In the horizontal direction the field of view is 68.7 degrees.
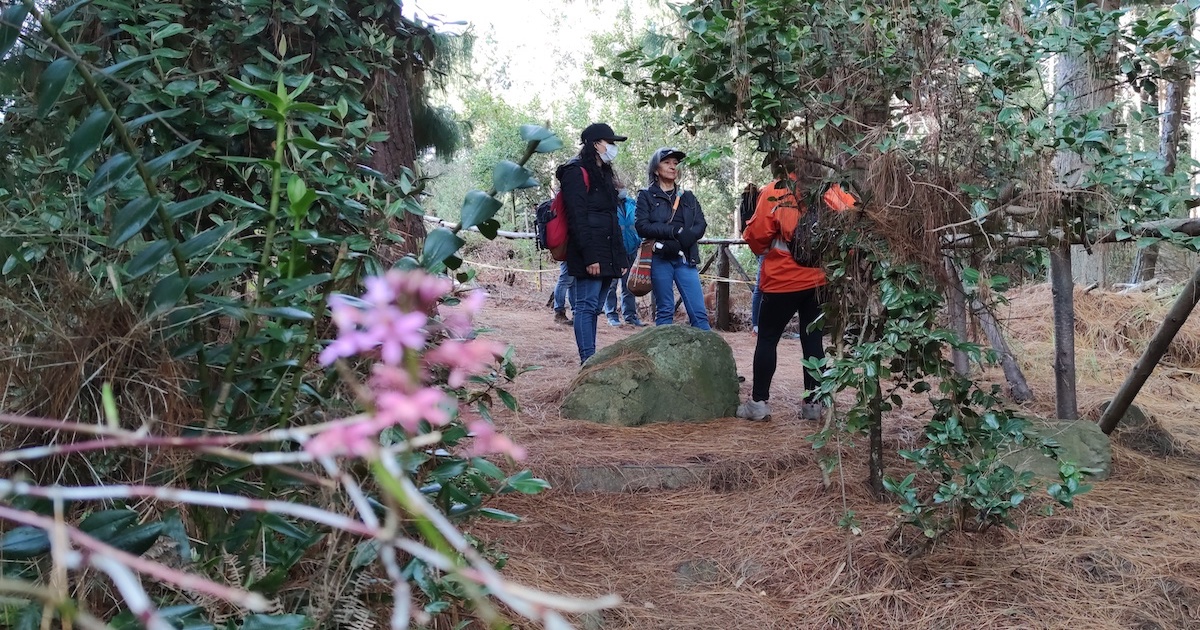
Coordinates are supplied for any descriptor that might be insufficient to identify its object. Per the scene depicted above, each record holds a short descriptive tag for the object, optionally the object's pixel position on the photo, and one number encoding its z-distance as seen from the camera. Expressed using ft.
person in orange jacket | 14.17
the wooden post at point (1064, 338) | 13.85
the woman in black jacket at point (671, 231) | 18.95
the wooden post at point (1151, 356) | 11.54
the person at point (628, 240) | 22.33
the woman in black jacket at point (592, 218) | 17.33
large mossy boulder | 15.74
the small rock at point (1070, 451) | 12.14
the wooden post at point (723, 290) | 30.53
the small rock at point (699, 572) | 10.07
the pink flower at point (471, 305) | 2.06
